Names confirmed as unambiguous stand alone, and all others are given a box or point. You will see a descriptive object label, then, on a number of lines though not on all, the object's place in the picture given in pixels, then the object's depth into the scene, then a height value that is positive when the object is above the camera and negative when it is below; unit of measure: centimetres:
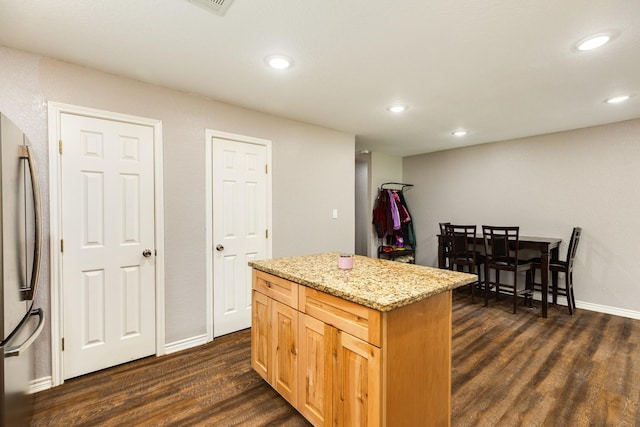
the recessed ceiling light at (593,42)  180 +105
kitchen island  129 -66
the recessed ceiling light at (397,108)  304 +108
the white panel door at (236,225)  289 -14
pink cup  191 -34
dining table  340 -46
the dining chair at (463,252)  402 -59
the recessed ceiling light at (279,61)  207 +108
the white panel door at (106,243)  217 -24
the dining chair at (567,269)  350 -71
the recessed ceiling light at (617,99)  274 +105
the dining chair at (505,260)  355 -63
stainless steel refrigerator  124 -26
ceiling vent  152 +108
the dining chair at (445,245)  438 -52
